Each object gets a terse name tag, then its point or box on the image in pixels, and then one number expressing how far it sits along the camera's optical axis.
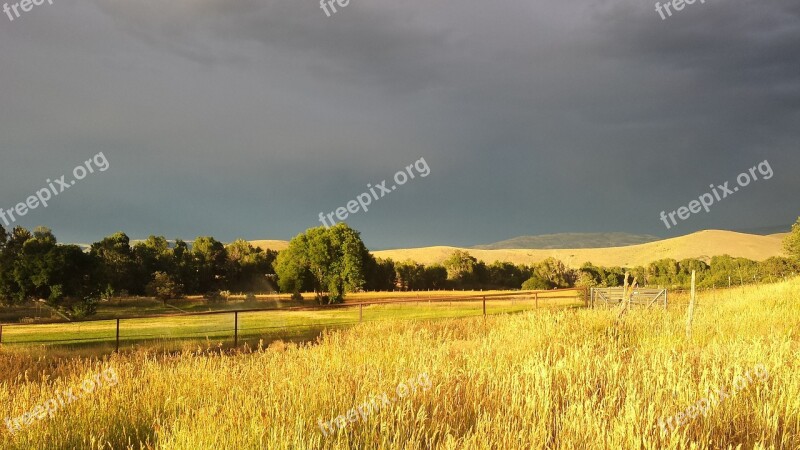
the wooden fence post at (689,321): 10.38
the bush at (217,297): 70.88
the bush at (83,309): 46.97
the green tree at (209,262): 85.06
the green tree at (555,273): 98.50
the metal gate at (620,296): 25.48
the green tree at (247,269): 88.31
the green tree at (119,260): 71.00
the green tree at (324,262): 71.94
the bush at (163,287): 67.75
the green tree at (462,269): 98.74
